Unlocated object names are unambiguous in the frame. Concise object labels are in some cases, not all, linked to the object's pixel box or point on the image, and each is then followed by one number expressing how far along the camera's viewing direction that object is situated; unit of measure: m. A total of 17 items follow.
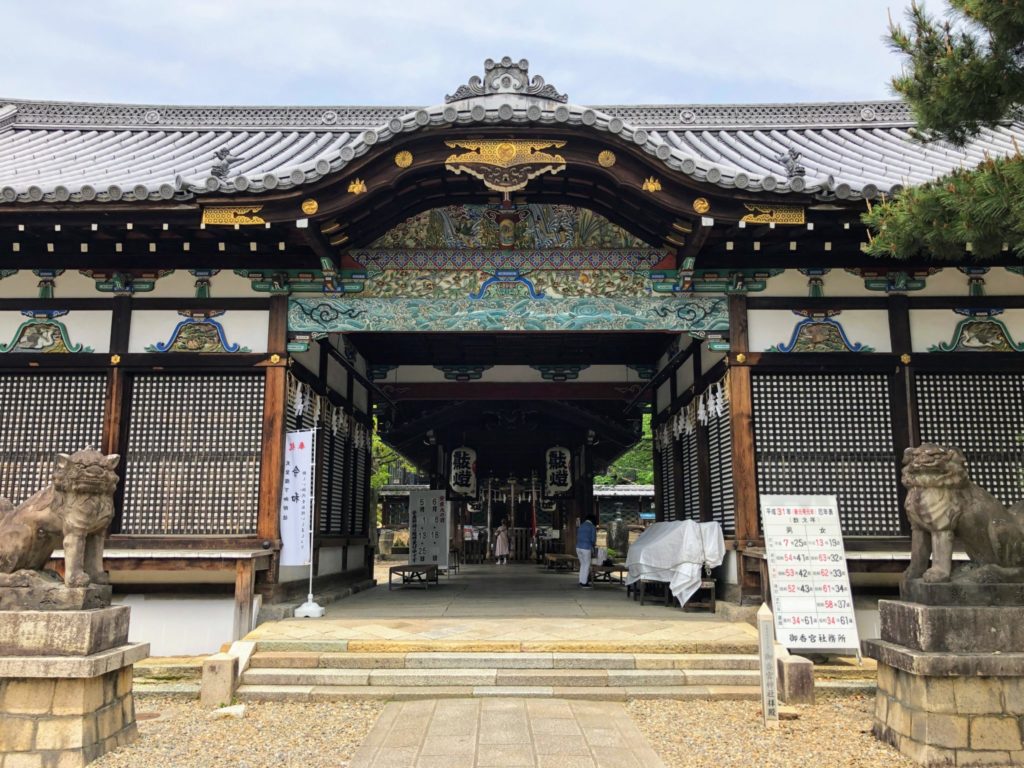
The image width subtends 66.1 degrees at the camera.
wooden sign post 5.88
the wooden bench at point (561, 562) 20.94
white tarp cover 9.59
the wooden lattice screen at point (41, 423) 9.03
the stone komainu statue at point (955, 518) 5.48
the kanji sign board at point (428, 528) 17.88
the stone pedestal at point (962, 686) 5.04
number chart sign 7.11
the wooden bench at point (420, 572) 13.76
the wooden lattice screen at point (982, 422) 8.84
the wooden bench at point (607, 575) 14.09
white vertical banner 8.84
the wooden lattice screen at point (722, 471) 9.82
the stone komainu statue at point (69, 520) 5.50
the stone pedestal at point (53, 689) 5.13
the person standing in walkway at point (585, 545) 14.89
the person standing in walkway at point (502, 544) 25.17
